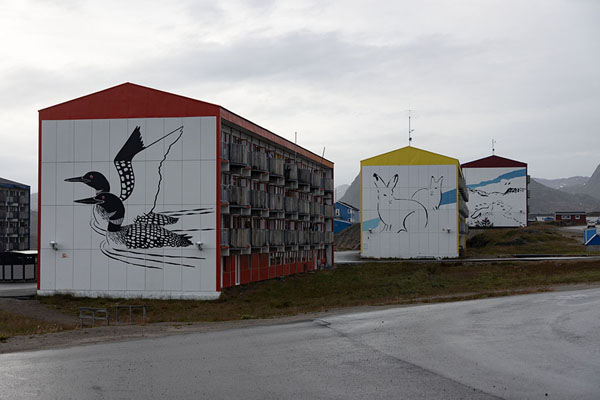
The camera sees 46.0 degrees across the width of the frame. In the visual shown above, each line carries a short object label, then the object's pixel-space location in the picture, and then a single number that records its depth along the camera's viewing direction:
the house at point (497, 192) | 116.88
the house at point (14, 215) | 99.75
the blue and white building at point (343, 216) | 142.88
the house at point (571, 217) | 153.12
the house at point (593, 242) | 76.25
